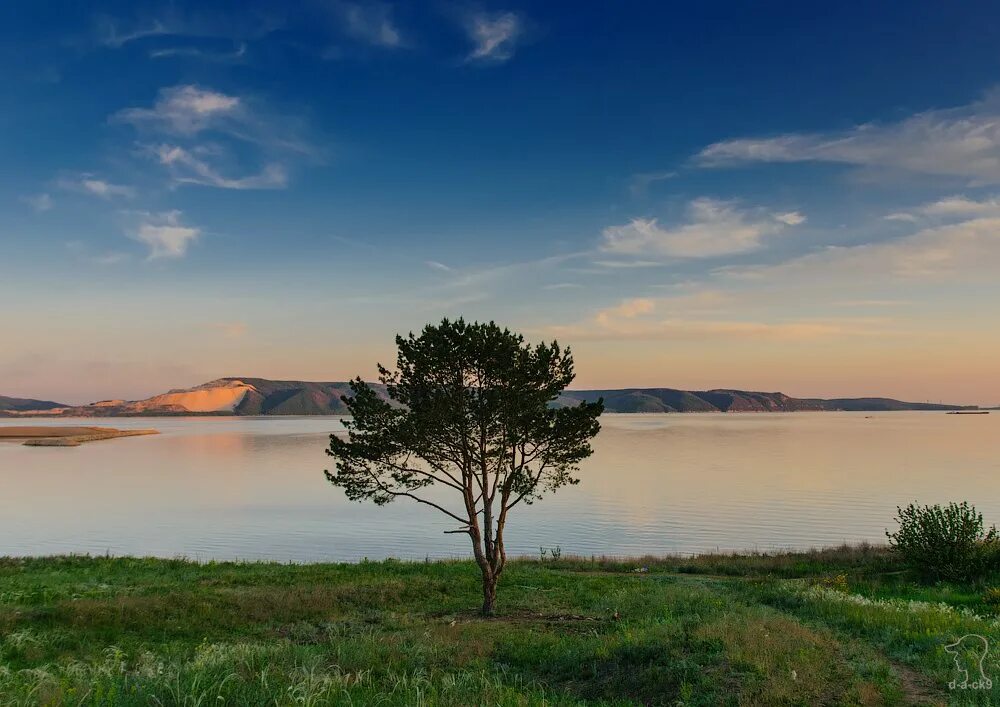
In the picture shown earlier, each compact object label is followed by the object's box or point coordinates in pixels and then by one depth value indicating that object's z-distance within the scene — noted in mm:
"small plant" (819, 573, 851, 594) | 27766
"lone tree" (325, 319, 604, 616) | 25672
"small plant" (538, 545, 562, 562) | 42556
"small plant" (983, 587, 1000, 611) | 22531
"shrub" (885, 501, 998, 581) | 29000
